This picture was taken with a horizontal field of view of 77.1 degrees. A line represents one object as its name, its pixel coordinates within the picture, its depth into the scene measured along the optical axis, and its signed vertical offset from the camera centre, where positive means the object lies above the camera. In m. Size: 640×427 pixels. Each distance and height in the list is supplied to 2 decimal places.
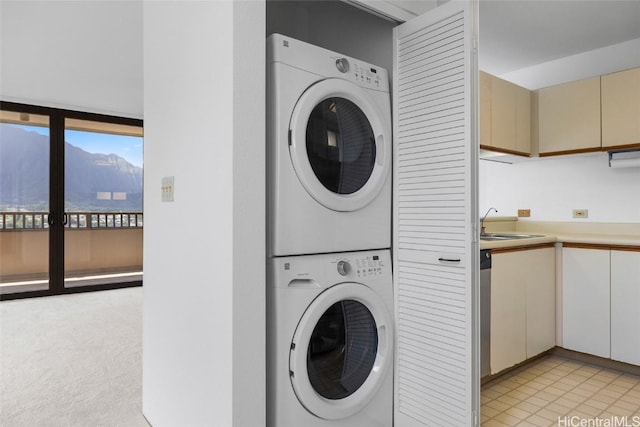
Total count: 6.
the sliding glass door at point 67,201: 4.74 +0.16
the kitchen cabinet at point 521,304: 2.51 -0.61
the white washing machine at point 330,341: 1.52 -0.53
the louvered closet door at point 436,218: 1.64 -0.02
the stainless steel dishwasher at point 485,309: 2.39 -0.58
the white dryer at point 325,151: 1.53 +0.26
